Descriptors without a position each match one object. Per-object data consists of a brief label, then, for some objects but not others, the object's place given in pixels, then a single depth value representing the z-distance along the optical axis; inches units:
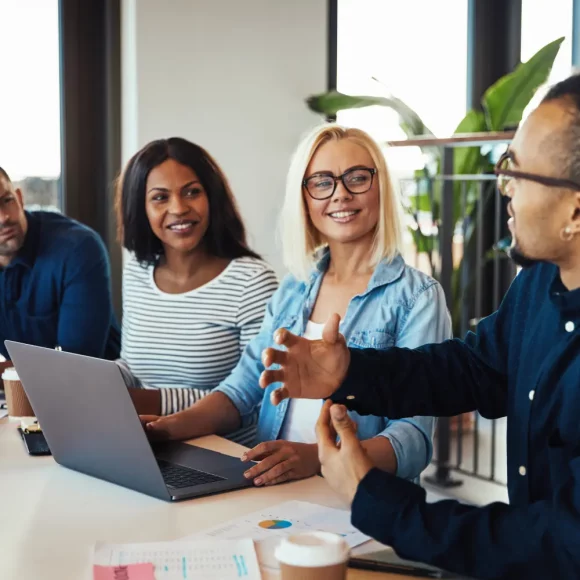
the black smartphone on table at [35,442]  70.7
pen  45.4
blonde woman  75.7
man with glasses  43.2
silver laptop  57.3
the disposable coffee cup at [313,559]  38.8
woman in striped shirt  97.2
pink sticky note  45.1
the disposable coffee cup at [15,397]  83.1
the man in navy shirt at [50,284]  110.6
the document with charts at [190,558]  45.4
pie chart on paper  52.5
